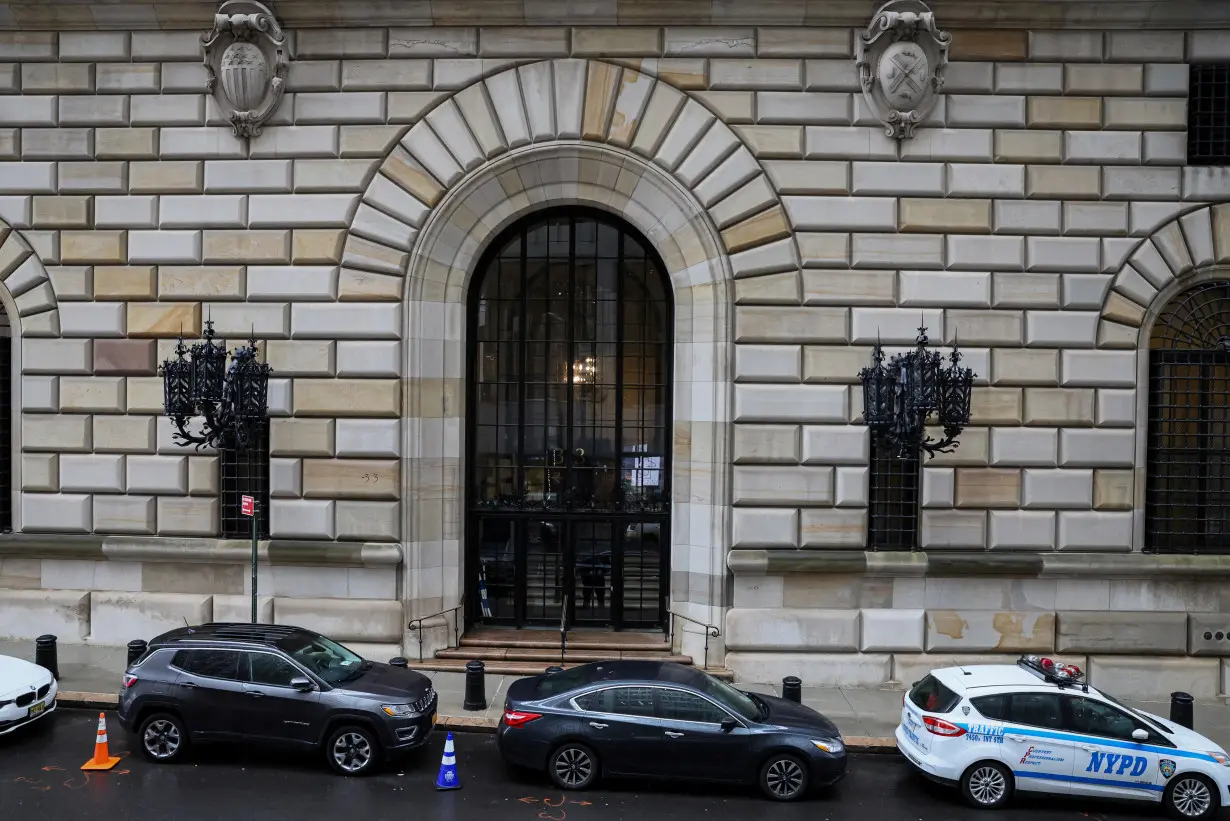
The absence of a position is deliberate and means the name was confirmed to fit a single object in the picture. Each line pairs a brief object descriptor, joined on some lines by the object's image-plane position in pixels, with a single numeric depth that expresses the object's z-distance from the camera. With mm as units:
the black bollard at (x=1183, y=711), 12680
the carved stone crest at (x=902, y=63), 14453
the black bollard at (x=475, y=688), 13156
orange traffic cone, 11094
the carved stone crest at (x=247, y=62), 14836
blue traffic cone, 10836
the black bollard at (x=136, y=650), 12922
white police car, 10641
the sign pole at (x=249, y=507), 13719
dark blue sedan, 10719
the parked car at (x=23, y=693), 11641
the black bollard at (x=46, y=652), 13797
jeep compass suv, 11102
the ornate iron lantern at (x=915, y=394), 12984
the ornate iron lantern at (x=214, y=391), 13648
